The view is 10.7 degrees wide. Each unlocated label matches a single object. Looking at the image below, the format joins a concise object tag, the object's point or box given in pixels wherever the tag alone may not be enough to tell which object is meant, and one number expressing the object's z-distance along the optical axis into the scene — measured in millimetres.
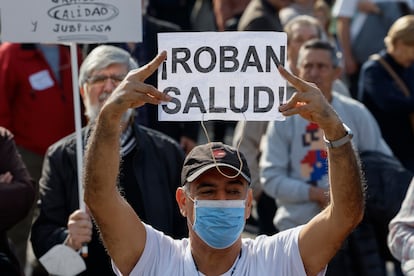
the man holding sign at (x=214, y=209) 8347
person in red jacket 14763
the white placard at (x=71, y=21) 11147
